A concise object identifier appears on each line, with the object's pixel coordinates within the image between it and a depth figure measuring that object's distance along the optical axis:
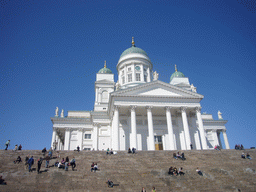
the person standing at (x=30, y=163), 17.40
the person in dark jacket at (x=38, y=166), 16.95
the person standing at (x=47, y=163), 18.17
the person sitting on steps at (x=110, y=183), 15.42
